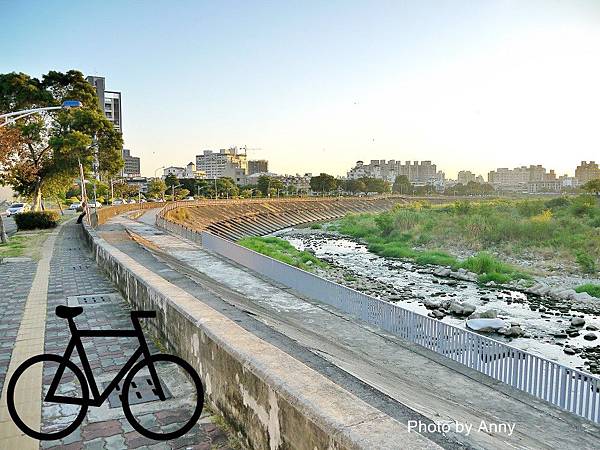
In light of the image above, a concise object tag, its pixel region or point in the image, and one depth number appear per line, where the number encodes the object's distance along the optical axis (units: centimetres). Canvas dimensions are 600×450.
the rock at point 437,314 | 1998
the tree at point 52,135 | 3186
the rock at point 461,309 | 2062
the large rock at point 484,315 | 1912
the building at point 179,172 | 19528
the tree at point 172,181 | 10449
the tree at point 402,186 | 17738
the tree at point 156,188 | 8956
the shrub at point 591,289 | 2458
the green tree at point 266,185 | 12264
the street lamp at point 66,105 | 1599
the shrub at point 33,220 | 3086
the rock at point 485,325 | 1741
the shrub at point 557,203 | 6609
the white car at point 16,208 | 4721
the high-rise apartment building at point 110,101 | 11950
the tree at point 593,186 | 9302
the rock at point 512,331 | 1733
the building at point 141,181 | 13562
